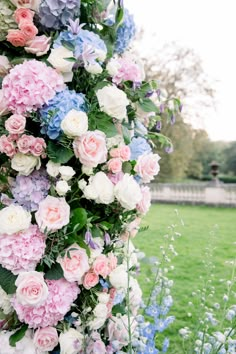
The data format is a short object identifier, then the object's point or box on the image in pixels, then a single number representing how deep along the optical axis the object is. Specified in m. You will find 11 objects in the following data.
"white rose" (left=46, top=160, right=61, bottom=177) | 1.48
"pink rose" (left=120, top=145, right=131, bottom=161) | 1.61
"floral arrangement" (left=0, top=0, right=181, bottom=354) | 1.44
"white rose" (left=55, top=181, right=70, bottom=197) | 1.44
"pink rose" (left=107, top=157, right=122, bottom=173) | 1.56
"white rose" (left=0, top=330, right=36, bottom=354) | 1.51
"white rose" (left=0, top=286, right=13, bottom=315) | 1.51
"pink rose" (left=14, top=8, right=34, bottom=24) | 1.55
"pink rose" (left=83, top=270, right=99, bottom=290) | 1.51
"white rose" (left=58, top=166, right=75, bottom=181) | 1.46
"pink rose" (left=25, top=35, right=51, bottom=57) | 1.55
